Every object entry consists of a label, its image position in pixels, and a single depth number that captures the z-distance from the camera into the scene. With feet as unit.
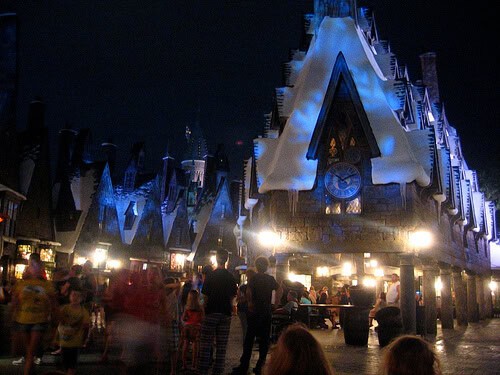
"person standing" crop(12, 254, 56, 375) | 24.97
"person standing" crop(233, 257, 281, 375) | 28.99
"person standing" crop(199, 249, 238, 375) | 25.57
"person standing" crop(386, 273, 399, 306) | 56.34
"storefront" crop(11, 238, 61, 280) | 85.40
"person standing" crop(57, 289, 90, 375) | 23.89
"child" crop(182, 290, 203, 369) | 31.19
